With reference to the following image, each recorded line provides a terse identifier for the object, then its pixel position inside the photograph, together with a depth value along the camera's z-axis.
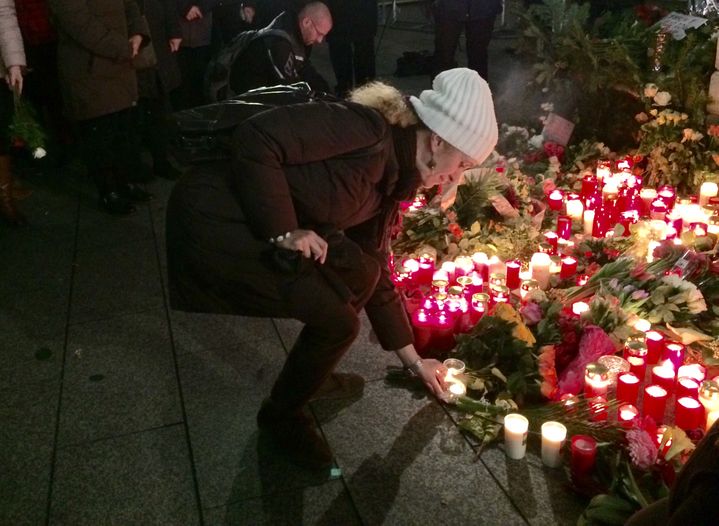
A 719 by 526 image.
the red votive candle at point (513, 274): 3.97
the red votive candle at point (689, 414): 2.79
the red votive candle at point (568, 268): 4.07
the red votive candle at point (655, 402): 2.85
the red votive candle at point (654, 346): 3.31
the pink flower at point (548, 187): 5.21
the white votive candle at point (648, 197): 4.86
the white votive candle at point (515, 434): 2.75
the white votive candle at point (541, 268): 4.00
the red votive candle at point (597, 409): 2.82
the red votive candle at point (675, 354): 3.15
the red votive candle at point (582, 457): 2.55
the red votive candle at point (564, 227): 4.59
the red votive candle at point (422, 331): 3.39
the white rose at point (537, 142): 6.19
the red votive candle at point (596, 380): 2.92
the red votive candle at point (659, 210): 4.52
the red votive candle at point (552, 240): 4.32
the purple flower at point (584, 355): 3.03
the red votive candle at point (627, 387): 2.92
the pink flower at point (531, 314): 3.35
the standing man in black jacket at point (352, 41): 7.23
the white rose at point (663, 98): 5.08
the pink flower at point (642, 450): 2.53
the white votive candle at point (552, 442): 2.70
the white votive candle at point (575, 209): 4.96
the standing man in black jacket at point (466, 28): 6.84
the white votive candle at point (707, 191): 4.72
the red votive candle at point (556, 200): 5.01
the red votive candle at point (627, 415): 2.77
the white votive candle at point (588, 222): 4.73
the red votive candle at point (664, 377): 3.02
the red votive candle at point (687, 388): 2.87
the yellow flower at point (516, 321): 3.16
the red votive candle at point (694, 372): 3.03
